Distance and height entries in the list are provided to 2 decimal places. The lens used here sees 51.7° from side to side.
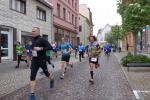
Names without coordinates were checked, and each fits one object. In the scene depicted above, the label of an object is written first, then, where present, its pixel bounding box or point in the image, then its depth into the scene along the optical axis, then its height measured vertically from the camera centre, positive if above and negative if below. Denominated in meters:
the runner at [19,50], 8.62 +0.01
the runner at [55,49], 12.62 +0.05
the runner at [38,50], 4.05 +0.00
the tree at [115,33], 31.06 +3.39
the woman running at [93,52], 5.50 -0.07
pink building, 18.20 +4.35
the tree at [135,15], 7.96 +1.82
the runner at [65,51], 6.43 -0.04
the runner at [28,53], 8.60 -0.16
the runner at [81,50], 12.32 +0.00
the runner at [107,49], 15.42 +0.09
